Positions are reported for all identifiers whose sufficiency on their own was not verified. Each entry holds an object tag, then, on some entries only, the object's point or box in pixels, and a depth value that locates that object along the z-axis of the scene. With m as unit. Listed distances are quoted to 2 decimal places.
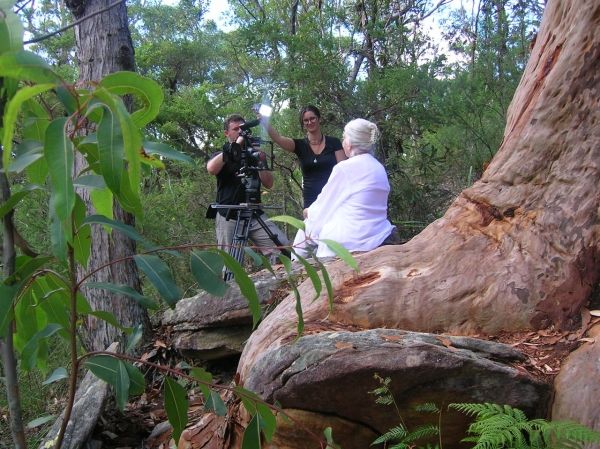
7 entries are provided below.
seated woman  4.38
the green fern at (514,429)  1.61
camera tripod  4.73
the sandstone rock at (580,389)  2.08
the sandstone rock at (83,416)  3.07
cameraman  4.93
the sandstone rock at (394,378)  2.05
